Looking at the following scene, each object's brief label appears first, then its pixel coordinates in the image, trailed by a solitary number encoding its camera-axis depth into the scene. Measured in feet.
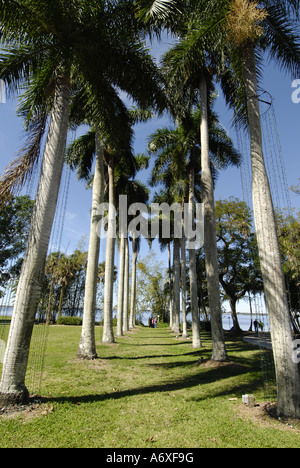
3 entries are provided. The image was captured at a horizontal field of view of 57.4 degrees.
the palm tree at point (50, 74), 16.02
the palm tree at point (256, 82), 16.06
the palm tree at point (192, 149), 45.88
